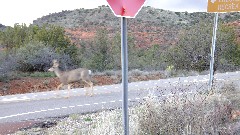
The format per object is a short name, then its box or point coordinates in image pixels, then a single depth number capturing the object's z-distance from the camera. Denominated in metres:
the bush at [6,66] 22.78
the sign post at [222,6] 12.83
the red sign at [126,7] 4.97
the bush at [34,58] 26.02
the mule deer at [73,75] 15.82
